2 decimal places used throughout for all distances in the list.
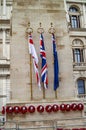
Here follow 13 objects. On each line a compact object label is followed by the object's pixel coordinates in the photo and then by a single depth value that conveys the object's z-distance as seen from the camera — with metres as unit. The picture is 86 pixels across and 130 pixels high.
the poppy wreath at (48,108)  11.59
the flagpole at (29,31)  13.02
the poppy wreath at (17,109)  11.39
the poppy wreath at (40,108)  11.54
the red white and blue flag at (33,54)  12.13
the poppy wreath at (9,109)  11.36
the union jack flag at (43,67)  12.17
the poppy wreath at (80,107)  11.92
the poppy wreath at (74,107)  11.82
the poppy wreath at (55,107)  11.62
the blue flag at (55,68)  12.21
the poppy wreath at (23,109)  11.40
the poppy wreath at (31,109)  11.48
